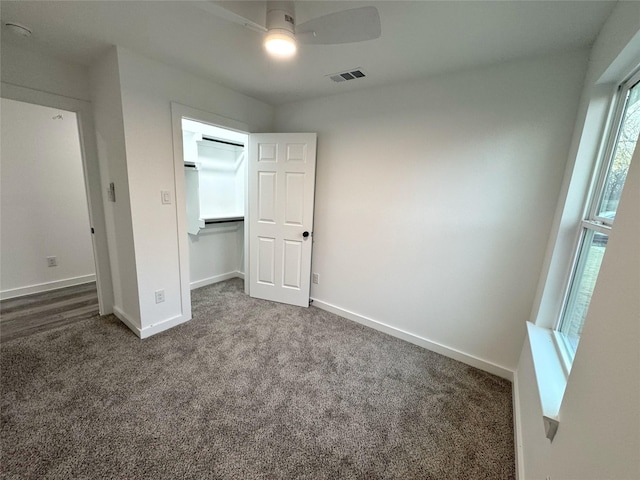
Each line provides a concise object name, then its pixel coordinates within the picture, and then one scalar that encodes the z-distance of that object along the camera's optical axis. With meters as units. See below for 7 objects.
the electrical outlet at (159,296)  2.36
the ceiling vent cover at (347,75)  2.08
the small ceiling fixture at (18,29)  1.63
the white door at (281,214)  2.83
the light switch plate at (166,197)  2.26
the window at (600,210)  1.27
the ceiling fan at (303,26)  1.08
